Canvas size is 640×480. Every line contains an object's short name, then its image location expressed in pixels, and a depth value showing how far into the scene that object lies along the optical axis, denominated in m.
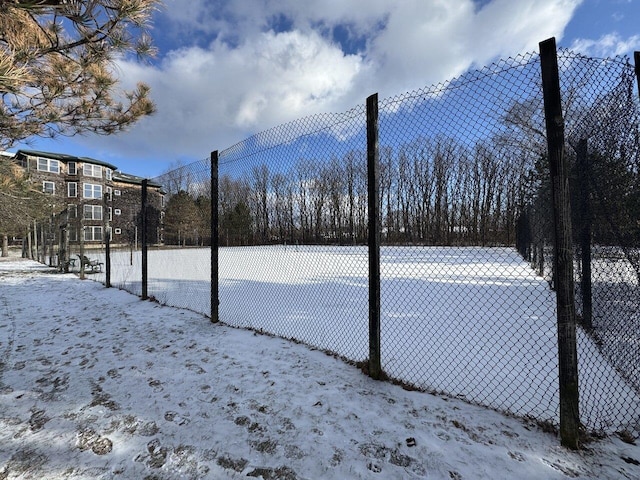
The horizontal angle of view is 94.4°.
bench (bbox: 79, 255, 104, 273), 8.90
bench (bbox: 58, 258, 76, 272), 10.50
